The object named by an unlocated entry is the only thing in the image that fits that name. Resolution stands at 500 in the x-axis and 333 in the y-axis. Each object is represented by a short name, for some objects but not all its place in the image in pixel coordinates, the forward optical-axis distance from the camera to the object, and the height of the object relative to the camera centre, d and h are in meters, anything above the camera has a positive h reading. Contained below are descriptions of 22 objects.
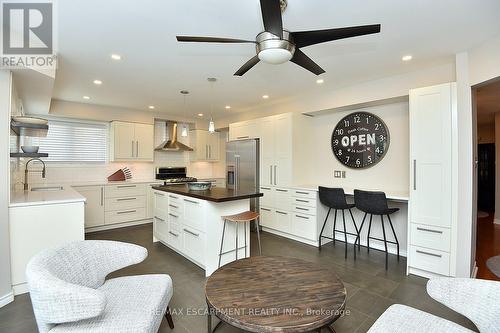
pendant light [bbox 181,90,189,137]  3.68 +1.26
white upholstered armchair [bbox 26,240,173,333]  1.20 -0.72
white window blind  4.79 +0.50
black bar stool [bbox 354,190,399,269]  3.03 -0.47
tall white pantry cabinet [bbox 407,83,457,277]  2.64 -0.18
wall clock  3.73 +0.41
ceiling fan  1.57 +0.91
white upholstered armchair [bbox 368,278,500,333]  1.28 -0.78
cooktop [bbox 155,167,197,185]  5.95 -0.16
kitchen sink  3.99 -0.34
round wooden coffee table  1.29 -0.80
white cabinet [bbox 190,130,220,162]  6.45 +0.56
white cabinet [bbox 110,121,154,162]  5.14 +0.55
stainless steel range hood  5.85 +0.57
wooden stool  2.79 -0.59
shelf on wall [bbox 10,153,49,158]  2.64 +0.14
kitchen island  2.86 -0.72
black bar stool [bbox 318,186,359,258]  3.46 -0.47
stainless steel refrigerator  4.79 +0.00
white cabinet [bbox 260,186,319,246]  3.89 -0.81
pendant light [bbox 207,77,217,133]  3.44 +1.26
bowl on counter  3.37 -0.27
